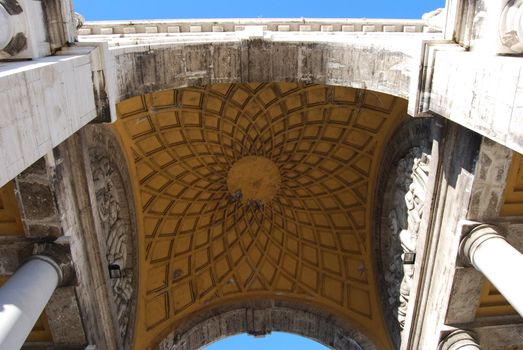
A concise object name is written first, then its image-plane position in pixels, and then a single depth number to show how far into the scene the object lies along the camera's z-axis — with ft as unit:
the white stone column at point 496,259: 22.64
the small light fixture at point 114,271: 36.73
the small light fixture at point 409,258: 34.58
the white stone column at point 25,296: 20.45
